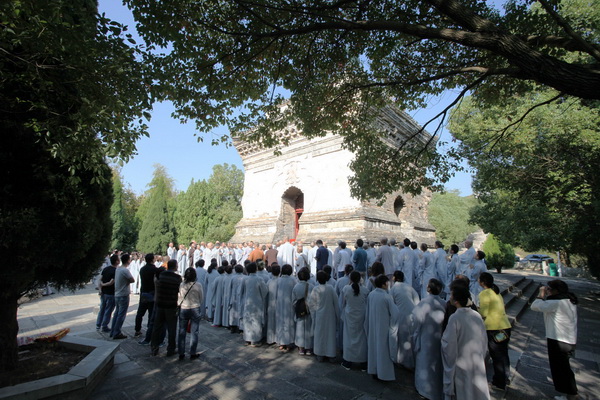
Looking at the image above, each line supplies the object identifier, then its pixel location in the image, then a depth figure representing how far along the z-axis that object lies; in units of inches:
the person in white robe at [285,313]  239.3
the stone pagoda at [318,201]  531.5
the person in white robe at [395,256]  392.8
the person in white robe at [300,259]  439.2
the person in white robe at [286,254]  496.1
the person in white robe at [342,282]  256.5
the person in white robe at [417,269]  382.5
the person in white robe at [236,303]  277.3
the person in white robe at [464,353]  139.0
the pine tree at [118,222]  996.6
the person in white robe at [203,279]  351.9
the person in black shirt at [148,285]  260.4
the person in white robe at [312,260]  461.0
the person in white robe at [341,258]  411.6
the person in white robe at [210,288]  332.5
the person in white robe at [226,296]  294.3
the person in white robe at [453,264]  363.1
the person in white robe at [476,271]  319.1
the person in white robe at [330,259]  436.4
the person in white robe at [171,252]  616.0
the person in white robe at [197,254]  592.1
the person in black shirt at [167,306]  216.7
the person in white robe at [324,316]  213.2
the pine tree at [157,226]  1048.3
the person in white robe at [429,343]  161.0
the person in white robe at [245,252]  548.5
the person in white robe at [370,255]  415.5
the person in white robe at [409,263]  386.0
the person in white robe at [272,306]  251.4
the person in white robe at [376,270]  221.3
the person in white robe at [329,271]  256.8
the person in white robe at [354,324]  199.9
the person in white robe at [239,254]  556.7
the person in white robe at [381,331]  181.0
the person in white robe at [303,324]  228.7
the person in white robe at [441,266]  373.1
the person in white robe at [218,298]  305.6
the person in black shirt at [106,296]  275.7
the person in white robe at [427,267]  374.9
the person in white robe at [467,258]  350.4
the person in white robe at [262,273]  286.0
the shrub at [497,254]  826.8
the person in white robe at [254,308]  248.4
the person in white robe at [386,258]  382.9
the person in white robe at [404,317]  200.2
